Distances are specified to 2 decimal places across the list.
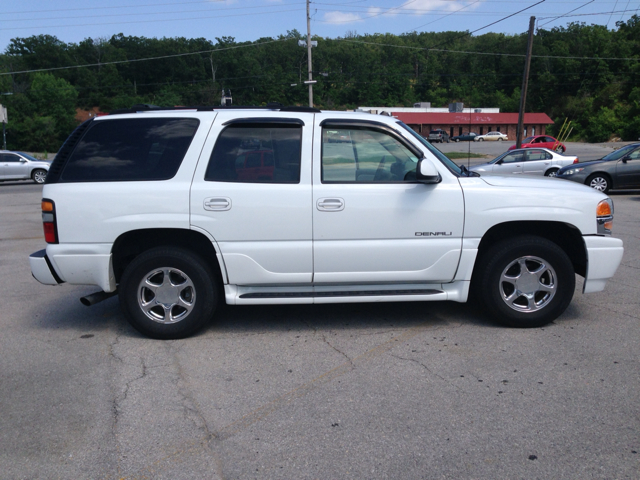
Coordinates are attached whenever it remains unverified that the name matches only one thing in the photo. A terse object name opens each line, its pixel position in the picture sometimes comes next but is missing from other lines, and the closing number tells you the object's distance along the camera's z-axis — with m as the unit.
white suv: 4.82
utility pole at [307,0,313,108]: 38.56
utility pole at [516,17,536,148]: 29.48
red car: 42.87
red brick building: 79.68
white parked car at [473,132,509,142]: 77.03
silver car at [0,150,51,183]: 26.19
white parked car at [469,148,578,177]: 20.80
